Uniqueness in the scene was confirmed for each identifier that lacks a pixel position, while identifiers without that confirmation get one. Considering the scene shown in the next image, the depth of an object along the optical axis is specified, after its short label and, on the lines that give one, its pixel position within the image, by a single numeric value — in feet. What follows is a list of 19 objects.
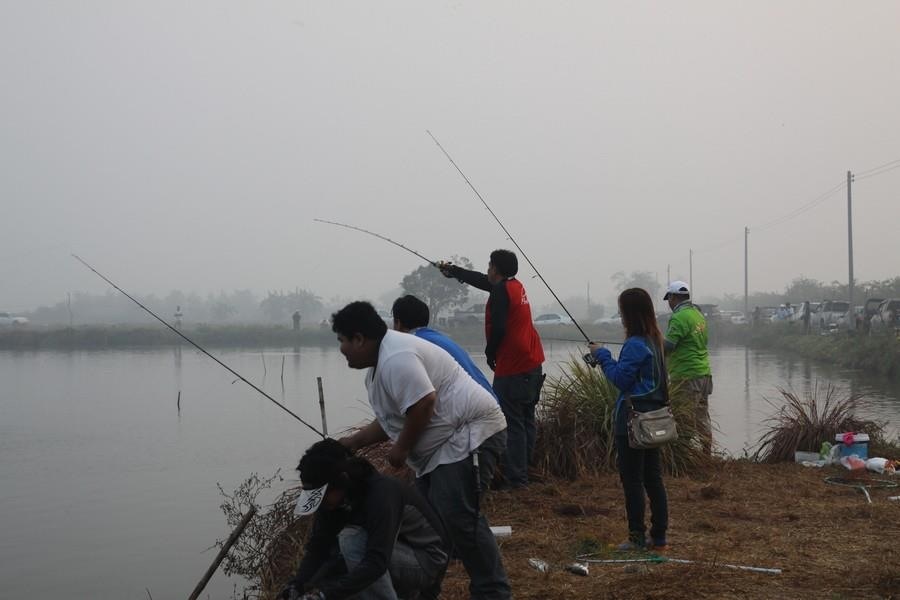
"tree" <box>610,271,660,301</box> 392.72
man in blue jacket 17.21
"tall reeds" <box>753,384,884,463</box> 31.09
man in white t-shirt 13.23
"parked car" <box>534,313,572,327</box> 205.11
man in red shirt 23.56
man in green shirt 26.14
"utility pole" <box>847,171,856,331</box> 113.39
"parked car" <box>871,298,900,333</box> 102.94
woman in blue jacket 17.69
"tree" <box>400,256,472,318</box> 172.04
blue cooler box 28.93
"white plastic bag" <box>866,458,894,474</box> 27.27
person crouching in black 12.28
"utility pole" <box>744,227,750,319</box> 198.73
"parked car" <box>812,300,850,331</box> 142.63
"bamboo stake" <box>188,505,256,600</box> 16.61
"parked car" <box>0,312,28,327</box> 235.20
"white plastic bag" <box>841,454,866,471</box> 28.04
